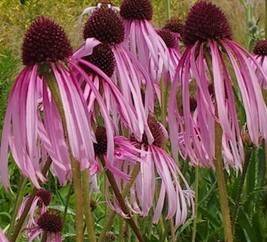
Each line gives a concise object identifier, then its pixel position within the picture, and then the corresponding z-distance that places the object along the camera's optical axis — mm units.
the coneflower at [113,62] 698
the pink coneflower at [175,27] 1080
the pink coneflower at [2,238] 657
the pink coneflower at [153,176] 809
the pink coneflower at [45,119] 623
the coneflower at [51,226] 946
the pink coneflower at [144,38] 925
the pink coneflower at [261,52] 1093
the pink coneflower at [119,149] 755
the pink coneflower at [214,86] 676
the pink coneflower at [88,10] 1191
